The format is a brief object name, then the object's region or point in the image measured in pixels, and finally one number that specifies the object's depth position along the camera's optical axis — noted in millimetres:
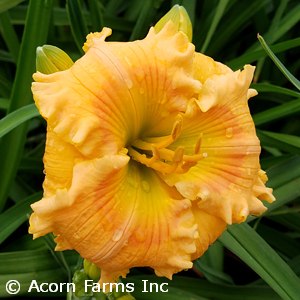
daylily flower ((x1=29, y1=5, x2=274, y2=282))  553
